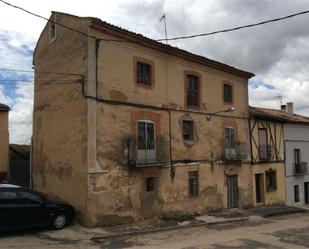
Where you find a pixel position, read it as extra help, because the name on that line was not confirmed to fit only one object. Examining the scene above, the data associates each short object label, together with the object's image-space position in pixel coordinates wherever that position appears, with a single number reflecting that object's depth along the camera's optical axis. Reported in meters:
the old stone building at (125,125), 10.84
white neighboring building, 18.87
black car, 9.10
